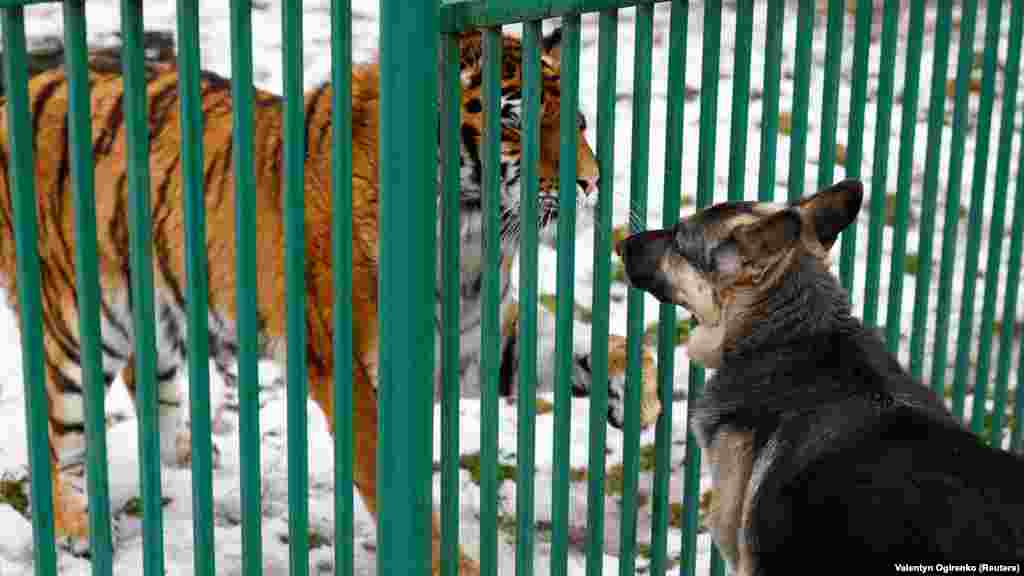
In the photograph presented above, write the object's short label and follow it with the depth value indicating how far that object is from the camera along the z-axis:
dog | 5.02
